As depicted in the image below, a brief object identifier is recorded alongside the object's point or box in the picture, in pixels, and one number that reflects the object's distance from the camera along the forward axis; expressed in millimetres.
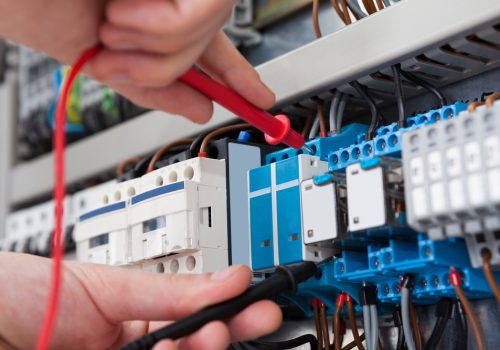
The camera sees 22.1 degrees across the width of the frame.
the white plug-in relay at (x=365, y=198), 488
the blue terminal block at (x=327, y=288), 534
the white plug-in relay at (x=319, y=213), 515
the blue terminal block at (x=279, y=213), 535
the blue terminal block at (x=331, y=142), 551
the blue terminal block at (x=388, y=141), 507
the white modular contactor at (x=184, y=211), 555
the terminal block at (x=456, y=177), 451
